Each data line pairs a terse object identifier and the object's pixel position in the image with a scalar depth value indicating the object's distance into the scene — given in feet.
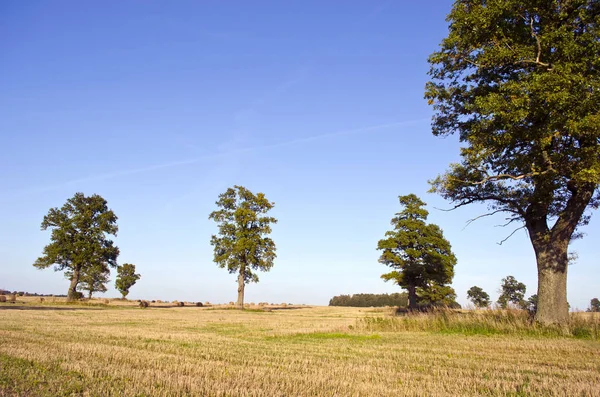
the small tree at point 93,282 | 248.61
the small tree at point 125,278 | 297.74
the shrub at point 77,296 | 176.65
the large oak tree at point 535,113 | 43.88
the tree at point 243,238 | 162.71
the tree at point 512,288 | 286.66
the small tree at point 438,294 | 168.96
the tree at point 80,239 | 170.09
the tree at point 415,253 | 157.99
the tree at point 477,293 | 306.96
